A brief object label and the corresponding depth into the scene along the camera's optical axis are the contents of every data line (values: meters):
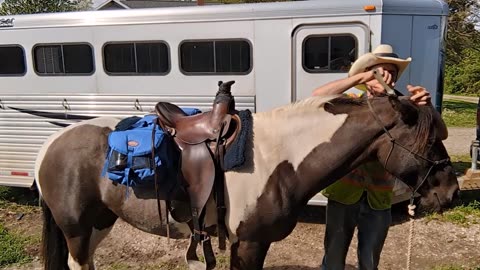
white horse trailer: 4.88
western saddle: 2.32
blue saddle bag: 2.36
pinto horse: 2.07
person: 2.40
